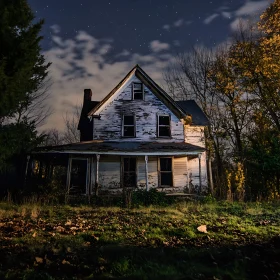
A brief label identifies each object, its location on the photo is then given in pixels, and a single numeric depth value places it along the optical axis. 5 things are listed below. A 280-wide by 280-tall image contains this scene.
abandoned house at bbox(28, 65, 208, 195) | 17.83
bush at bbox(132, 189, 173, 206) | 14.35
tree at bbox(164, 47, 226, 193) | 25.39
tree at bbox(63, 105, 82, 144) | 43.72
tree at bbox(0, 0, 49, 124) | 10.22
